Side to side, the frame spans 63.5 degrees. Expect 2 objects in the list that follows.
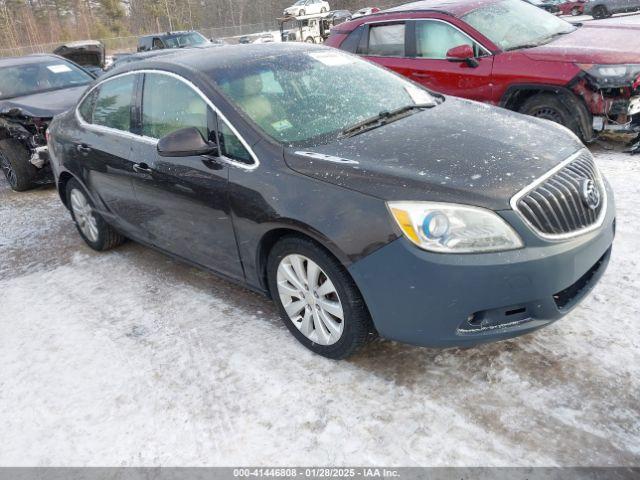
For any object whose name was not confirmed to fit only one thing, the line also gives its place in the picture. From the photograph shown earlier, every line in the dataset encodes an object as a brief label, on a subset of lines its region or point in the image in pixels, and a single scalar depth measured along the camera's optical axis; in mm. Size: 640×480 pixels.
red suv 5027
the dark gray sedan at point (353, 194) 2281
